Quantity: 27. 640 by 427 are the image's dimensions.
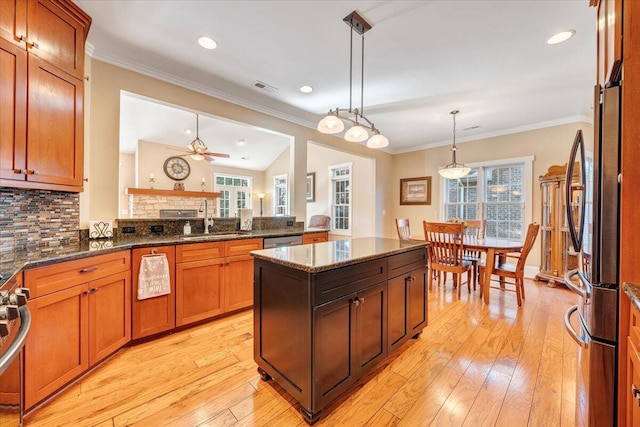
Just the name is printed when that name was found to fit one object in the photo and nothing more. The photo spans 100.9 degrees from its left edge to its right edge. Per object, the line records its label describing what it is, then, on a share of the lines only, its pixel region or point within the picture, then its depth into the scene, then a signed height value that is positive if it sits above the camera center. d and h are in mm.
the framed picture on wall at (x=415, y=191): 5863 +525
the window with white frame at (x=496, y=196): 4691 +342
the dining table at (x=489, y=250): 3143 -431
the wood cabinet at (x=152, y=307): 2215 -835
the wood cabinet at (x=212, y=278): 2477 -664
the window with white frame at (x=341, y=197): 6699 +423
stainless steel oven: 812 -442
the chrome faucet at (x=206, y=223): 3219 -134
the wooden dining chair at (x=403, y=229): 4039 -236
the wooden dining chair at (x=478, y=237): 3685 -469
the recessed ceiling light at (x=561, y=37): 2240 +1546
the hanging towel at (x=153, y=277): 2219 -553
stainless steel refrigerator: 1038 -208
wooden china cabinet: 3801 -261
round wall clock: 7082 +1219
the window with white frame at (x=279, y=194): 8930 +666
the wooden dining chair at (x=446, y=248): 3273 -445
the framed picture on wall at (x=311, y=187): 7488 +741
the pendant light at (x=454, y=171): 4094 +673
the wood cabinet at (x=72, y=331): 1497 -784
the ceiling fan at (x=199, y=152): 5020 +1180
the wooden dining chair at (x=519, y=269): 3088 -691
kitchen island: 1454 -636
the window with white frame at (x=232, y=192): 8492 +691
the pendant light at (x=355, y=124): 2124 +794
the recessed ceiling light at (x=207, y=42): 2373 +1567
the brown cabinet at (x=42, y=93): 1586 +789
